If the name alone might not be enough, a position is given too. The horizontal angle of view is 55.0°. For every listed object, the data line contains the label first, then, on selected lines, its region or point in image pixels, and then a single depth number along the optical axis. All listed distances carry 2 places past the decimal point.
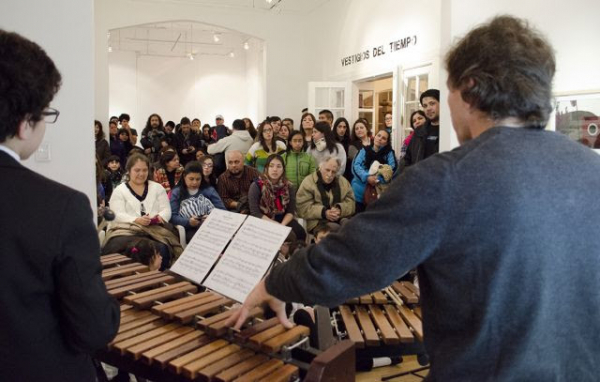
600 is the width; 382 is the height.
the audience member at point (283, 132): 8.47
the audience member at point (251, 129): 9.18
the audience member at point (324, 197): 5.81
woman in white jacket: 4.82
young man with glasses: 1.25
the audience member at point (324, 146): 6.87
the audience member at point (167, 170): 6.50
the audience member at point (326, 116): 8.23
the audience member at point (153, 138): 9.88
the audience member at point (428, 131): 5.18
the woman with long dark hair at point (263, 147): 7.08
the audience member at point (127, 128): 10.24
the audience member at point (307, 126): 7.65
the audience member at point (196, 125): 11.91
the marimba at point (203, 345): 1.65
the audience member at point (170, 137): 10.35
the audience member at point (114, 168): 6.96
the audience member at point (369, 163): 6.30
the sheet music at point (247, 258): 2.14
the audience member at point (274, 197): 5.66
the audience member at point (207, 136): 12.13
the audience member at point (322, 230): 4.90
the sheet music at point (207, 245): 2.35
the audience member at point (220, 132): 10.88
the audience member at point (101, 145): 7.98
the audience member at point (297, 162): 6.60
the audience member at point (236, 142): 7.68
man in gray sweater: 1.04
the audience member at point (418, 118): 6.03
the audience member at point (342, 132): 7.70
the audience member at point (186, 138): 10.45
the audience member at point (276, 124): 8.27
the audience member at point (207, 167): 6.13
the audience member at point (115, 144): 9.20
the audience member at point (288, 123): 8.59
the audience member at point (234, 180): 6.11
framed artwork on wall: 4.60
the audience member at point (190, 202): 5.36
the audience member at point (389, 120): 8.60
